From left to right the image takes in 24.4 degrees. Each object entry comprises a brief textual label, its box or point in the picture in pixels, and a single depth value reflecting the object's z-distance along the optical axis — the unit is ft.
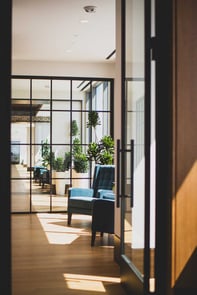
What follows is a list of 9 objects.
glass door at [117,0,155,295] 10.20
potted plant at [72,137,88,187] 29.19
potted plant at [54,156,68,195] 29.25
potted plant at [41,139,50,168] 29.01
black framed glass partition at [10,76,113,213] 28.68
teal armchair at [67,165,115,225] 22.97
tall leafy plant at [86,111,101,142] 28.73
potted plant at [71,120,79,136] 29.30
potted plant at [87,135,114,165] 27.55
